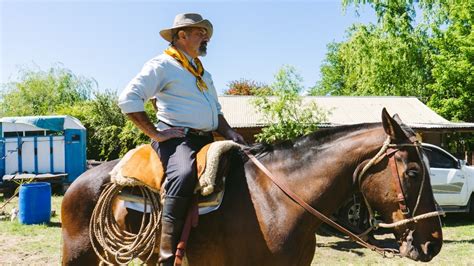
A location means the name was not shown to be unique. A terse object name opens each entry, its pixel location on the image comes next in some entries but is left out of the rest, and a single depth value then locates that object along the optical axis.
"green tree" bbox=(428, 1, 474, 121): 24.16
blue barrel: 9.99
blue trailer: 15.57
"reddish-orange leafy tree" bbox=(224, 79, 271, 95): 48.38
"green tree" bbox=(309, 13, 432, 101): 27.55
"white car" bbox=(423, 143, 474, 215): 9.99
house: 18.61
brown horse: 2.56
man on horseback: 2.78
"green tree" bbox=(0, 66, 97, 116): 39.31
